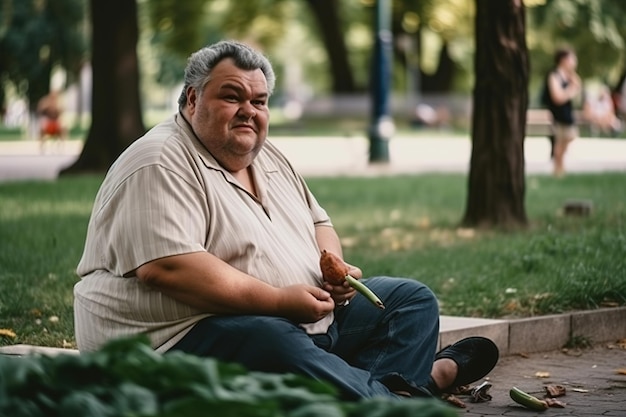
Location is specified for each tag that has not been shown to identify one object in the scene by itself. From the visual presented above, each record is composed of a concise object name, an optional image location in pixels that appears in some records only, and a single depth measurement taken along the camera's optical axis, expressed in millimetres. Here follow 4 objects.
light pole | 22828
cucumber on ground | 5387
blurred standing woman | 18953
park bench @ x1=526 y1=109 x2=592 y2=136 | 38312
